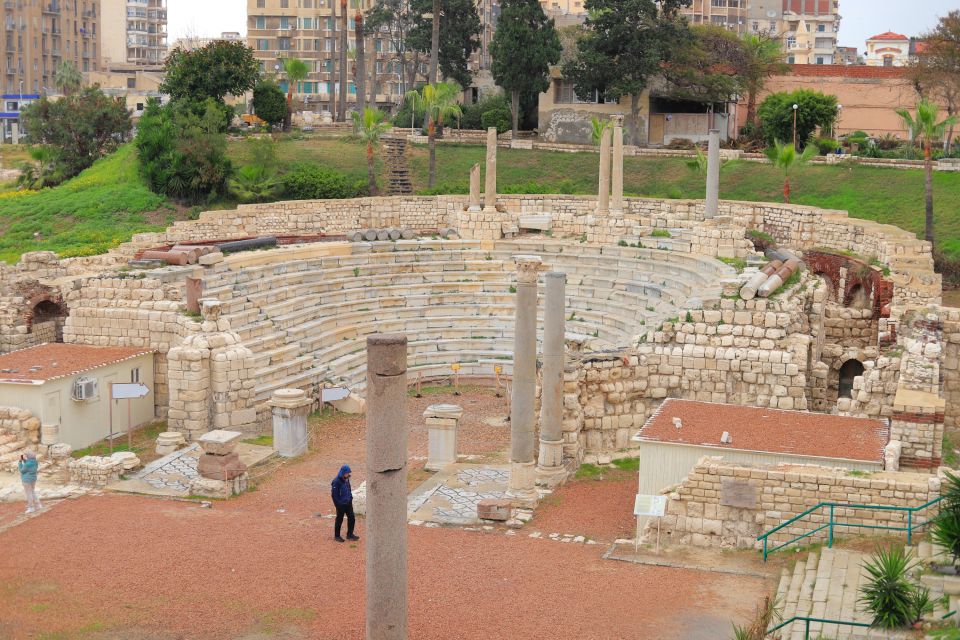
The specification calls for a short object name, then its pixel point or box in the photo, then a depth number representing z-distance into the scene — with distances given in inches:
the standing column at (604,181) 1514.5
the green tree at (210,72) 2050.9
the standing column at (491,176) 1553.9
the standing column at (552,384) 876.0
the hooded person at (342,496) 759.7
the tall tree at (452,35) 2434.8
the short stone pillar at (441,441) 957.2
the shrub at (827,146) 2113.7
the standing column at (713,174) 1434.5
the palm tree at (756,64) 2297.0
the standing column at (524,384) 859.4
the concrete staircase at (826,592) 562.3
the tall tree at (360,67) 2367.0
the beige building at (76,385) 948.0
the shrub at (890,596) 545.6
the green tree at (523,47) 2204.7
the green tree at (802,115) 2151.8
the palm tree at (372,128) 1847.9
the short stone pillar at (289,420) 978.7
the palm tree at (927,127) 1469.0
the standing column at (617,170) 1520.7
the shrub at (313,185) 1838.1
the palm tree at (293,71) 2282.2
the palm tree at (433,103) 1929.1
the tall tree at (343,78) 2465.6
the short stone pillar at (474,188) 1574.8
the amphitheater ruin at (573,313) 975.0
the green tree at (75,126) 2031.3
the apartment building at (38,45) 3417.8
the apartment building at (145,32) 4820.6
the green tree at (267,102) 2239.2
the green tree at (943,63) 2036.2
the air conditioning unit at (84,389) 973.2
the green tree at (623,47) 2158.0
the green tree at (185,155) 1798.7
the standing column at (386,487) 481.7
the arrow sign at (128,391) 1003.9
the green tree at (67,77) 2896.4
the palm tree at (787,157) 1680.6
